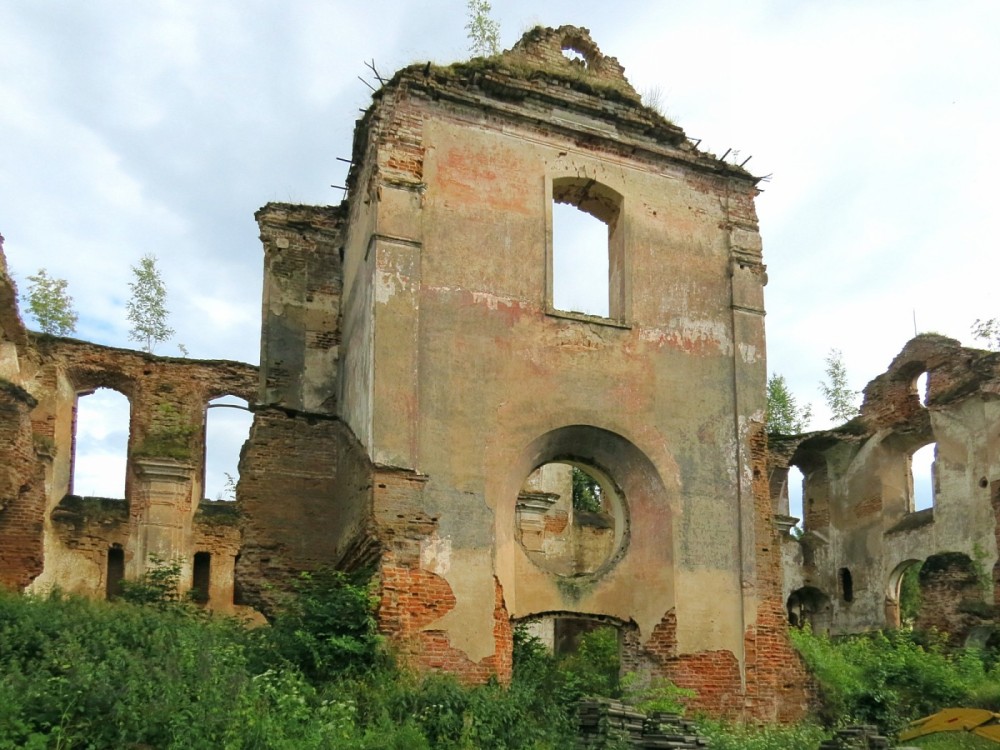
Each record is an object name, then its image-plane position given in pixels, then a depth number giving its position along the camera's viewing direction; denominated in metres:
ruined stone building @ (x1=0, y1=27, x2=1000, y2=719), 10.71
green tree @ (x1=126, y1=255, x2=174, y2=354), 29.36
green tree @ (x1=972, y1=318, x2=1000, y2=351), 21.28
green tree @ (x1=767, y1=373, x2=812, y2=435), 29.64
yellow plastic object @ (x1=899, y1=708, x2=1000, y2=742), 10.86
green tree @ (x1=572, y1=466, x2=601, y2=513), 25.12
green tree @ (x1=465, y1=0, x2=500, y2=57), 19.56
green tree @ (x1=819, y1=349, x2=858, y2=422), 31.08
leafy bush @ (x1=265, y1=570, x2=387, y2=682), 9.82
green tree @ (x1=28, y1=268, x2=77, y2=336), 27.39
